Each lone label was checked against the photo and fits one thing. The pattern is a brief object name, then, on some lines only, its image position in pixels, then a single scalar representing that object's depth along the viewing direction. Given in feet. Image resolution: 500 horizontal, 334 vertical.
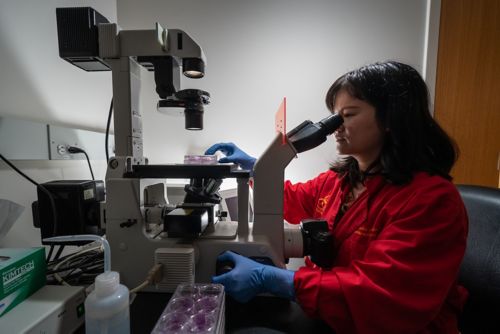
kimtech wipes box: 1.17
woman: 1.36
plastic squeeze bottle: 1.09
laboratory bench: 1.39
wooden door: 3.83
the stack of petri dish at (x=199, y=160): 1.92
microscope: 1.66
